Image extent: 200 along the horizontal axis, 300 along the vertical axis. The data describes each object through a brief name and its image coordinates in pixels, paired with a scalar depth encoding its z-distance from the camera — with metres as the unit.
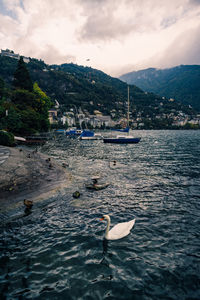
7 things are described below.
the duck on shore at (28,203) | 10.28
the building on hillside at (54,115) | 145.85
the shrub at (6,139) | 29.33
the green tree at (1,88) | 50.85
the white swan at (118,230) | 7.69
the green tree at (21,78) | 57.72
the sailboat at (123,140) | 51.91
